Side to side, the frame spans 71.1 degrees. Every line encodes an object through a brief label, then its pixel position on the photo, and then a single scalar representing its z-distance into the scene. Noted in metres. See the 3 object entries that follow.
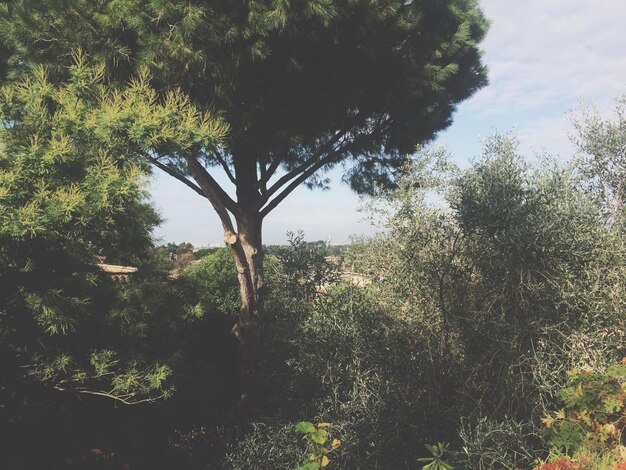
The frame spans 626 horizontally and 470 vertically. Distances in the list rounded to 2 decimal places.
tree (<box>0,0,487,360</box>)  5.46
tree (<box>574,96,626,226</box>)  5.48
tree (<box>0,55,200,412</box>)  3.66
